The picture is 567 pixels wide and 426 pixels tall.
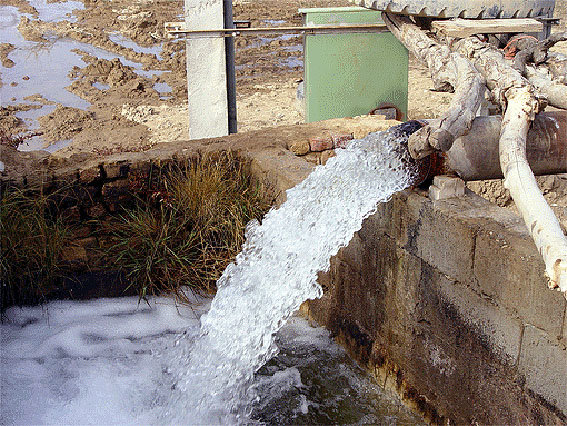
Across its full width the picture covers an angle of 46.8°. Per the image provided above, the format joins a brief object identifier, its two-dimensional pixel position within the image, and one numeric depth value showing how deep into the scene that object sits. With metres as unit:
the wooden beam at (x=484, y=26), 5.05
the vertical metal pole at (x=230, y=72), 6.21
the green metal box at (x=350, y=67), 6.50
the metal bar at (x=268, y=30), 6.05
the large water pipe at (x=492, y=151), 3.00
